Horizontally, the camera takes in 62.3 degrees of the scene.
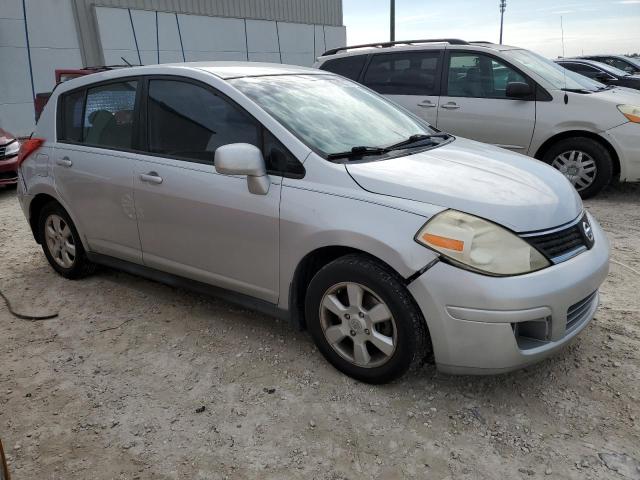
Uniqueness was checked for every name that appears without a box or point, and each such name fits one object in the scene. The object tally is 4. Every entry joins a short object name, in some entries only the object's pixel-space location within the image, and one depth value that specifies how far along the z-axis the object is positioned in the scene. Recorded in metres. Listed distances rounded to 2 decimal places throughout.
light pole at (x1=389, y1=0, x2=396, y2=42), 15.60
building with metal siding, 11.77
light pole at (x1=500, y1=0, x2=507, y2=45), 42.47
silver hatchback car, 2.37
